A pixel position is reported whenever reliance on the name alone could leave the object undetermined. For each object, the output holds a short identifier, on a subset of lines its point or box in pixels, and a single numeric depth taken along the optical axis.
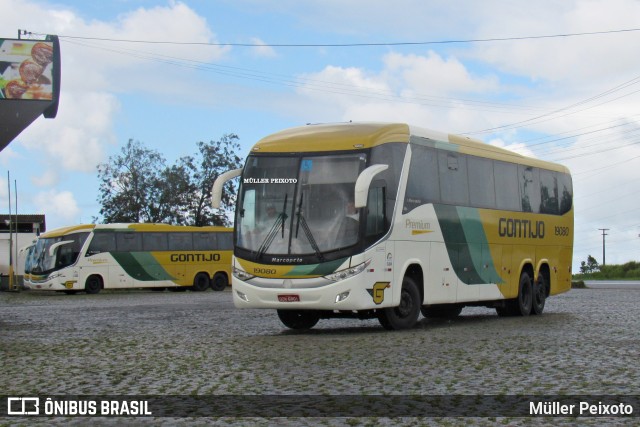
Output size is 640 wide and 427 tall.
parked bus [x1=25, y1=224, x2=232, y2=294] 50.59
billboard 50.34
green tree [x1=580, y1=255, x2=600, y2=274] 123.75
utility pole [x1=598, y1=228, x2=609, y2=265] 127.69
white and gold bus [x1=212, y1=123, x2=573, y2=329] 17.92
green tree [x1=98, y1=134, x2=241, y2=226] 88.81
